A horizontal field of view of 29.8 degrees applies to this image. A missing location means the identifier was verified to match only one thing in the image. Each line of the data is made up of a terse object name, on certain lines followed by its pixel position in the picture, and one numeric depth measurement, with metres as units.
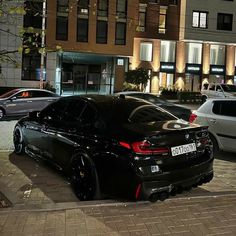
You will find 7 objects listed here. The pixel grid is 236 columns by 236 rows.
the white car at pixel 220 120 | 9.97
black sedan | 5.84
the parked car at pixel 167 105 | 16.94
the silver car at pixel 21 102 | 18.70
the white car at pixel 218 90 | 30.41
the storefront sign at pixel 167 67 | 47.62
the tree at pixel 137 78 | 41.62
